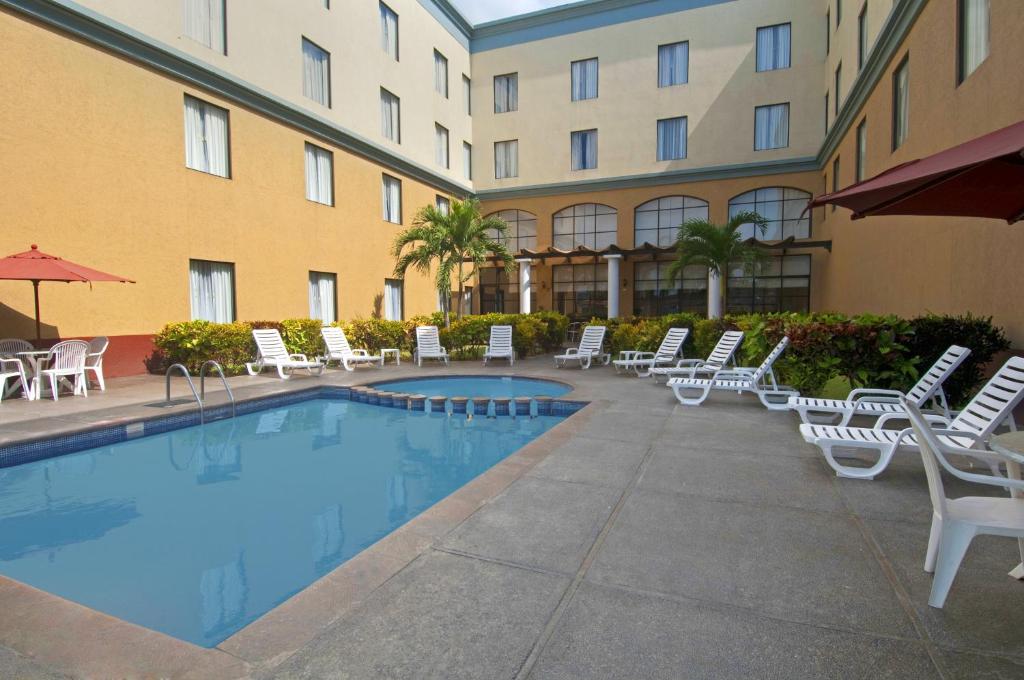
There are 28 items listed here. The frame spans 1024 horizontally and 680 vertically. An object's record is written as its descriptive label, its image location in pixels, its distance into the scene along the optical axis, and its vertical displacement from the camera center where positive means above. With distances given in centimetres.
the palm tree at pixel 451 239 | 1587 +215
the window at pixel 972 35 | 702 +361
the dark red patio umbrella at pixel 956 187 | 248 +70
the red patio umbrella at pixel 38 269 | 798 +71
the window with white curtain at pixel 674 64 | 2123 +946
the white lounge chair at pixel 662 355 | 1133 -93
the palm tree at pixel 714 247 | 1653 +193
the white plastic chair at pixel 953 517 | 244 -94
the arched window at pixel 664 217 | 2170 +372
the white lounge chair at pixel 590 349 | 1329 -90
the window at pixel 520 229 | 2394 +358
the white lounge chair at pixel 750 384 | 743 -104
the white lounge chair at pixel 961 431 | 364 -84
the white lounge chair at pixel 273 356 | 1141 -86
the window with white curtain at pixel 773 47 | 1988 +945
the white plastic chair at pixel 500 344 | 1409 -80
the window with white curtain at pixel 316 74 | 1514 +668
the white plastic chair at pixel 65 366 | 866 -80
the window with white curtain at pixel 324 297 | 1541 +49
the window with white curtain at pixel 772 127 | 2017 +669
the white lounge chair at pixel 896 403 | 533 -93
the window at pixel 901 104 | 998 +382
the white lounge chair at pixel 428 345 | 1422 -82
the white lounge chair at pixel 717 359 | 931 -83
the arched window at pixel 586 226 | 2291 +356
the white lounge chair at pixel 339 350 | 1295 -85
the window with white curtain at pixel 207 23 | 1184 +636
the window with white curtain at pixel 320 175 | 1532 +389
